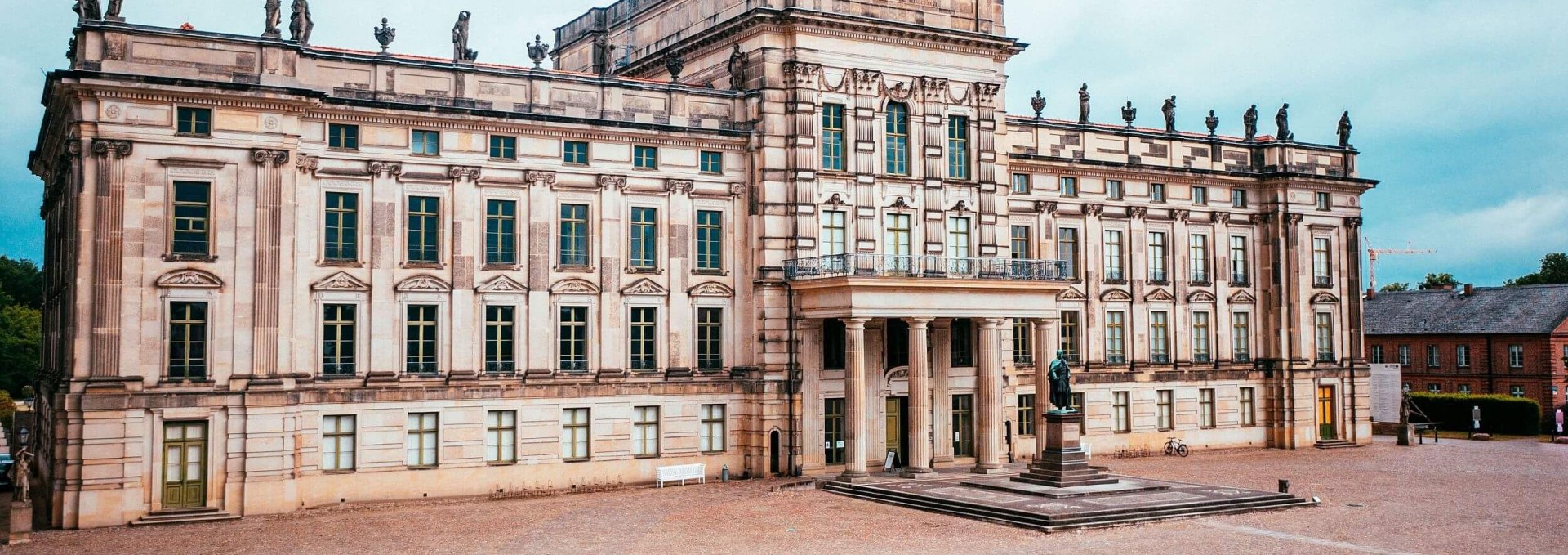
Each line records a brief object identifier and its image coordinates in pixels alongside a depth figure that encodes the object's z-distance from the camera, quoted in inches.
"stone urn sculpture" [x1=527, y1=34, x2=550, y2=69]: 1797.5
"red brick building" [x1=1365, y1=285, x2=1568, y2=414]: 3031.5
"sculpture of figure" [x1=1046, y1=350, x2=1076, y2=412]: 1647.4
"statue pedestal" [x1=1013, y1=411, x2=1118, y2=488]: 1579.7
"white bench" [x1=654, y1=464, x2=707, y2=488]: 1739.7
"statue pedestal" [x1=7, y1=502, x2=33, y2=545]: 1275.8
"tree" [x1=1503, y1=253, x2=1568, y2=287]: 4717.0
